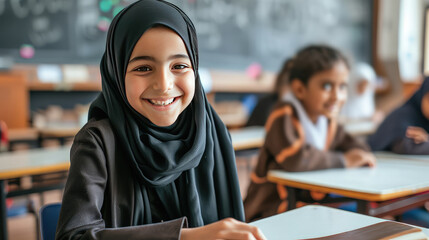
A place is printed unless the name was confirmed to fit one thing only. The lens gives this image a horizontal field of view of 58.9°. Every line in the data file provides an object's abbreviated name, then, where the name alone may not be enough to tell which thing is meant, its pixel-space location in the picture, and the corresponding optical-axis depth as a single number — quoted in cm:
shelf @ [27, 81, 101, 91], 350
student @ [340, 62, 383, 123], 385
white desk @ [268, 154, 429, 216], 126
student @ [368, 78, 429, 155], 203
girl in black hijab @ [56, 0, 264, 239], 72
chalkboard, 351
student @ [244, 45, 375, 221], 159
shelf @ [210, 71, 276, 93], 482
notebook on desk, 76
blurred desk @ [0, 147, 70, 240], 159
